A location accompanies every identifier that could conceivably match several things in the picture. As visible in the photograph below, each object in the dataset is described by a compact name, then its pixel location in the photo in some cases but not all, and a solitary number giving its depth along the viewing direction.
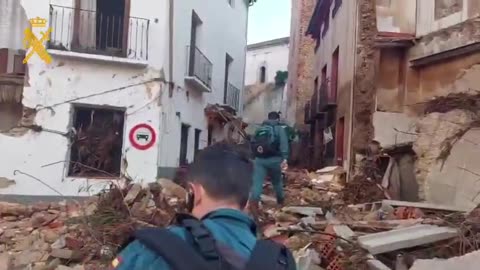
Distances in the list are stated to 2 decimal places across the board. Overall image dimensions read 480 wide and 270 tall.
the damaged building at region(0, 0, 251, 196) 11.47
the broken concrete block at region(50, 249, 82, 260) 6.40
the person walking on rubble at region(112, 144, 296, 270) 1.35
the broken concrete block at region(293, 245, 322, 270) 4.74
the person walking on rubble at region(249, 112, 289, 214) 7.72
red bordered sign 11.74
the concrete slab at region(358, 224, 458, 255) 4.83
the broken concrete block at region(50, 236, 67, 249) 6.65
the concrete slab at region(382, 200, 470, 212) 6.41
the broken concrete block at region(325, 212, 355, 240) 5.35
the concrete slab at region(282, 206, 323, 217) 7.00
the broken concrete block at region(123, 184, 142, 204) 7.30
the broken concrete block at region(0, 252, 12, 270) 6.36
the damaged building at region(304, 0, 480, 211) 7.13
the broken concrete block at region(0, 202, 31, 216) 9.23
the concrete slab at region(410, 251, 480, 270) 4.04
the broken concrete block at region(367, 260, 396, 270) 4.54
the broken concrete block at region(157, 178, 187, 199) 9.39
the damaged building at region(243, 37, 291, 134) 33.56
